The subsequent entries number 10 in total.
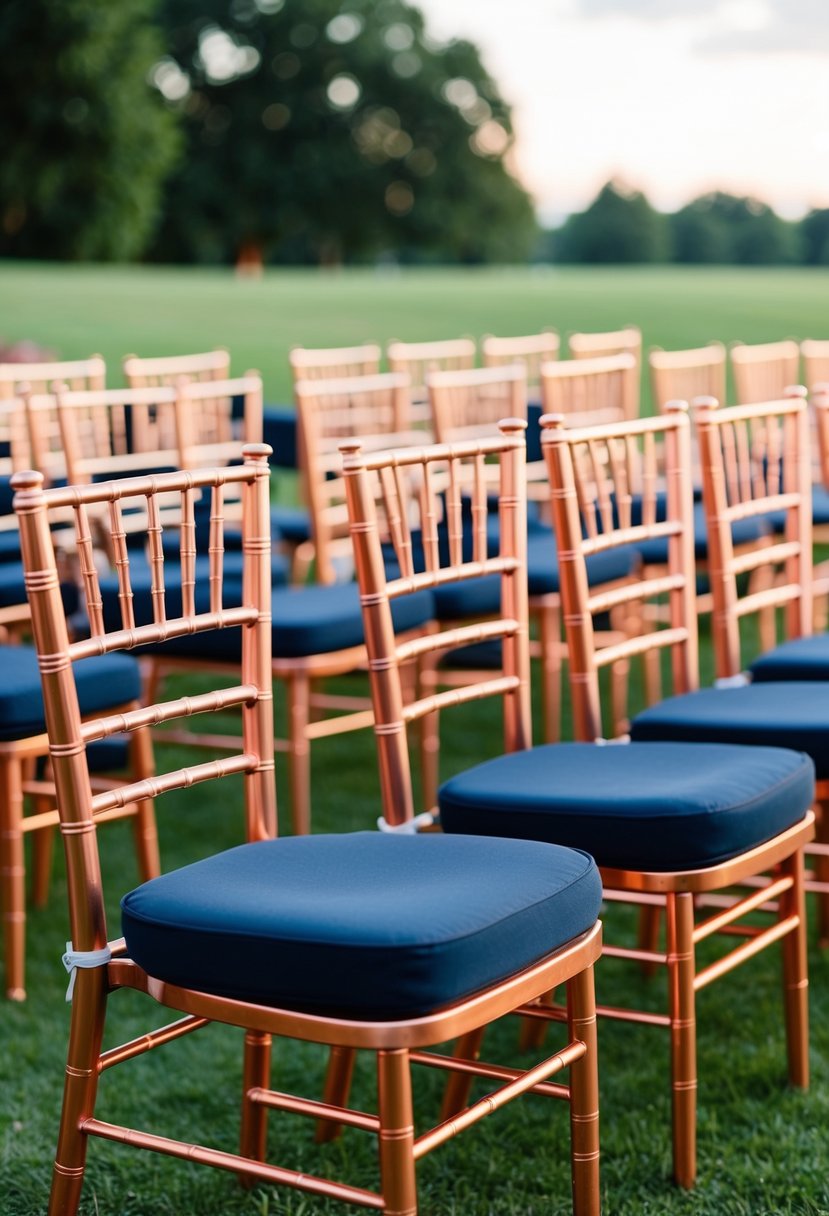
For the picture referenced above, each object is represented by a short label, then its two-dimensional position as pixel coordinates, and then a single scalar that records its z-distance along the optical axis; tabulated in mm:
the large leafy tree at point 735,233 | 31750
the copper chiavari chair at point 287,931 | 1487
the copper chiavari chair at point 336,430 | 3740
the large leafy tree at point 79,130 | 26906
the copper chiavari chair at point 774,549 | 2670
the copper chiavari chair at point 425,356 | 4863
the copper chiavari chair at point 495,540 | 3602
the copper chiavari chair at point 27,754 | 2547
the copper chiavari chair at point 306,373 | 4566
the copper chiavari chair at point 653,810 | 1919
